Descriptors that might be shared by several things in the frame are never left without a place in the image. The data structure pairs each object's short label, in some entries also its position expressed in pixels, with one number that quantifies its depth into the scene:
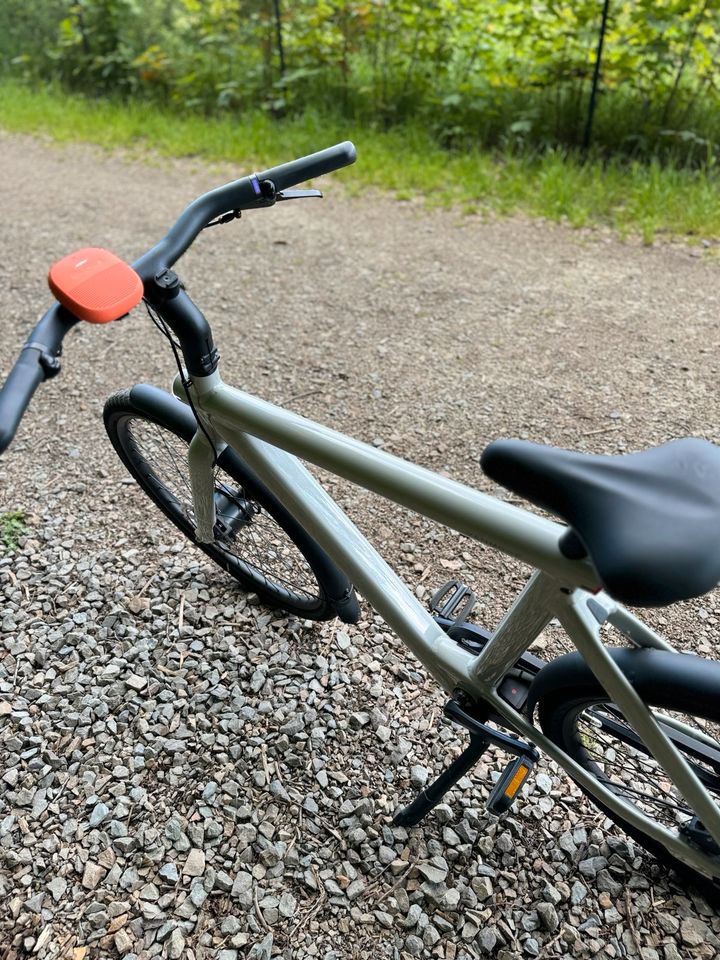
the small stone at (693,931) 1.56
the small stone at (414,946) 1.58
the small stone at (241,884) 1.69
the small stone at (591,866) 1.68
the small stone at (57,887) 1.68
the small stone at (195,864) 1.72
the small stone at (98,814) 1.81
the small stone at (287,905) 1.65
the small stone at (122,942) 1.59
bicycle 1.11
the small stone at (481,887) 1.66
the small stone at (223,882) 1.69
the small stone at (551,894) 1.64
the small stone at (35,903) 1.65
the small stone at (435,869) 1.69
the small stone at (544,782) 1.83
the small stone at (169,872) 1.71
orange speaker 1.17
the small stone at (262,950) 1.58
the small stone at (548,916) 1.60
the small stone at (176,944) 1.59
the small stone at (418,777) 1.87
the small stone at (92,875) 1.70
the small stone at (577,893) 1.64
